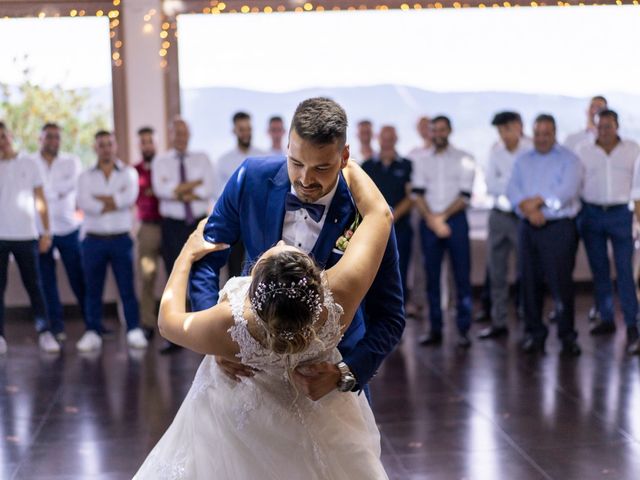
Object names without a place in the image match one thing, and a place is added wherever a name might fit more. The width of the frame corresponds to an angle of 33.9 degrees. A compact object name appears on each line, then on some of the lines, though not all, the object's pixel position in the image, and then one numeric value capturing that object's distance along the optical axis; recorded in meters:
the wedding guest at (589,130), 7.95
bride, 2.08
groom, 2.20
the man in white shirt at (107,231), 7.18
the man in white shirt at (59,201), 7.58
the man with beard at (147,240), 7.51
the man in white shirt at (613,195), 6.91
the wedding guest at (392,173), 7.50
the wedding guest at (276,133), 8.11
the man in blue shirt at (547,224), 6.50
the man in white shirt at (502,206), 7.39
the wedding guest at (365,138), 8.53
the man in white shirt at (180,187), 7.31
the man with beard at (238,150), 7.84
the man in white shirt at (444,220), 7.00
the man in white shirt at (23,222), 7.07
